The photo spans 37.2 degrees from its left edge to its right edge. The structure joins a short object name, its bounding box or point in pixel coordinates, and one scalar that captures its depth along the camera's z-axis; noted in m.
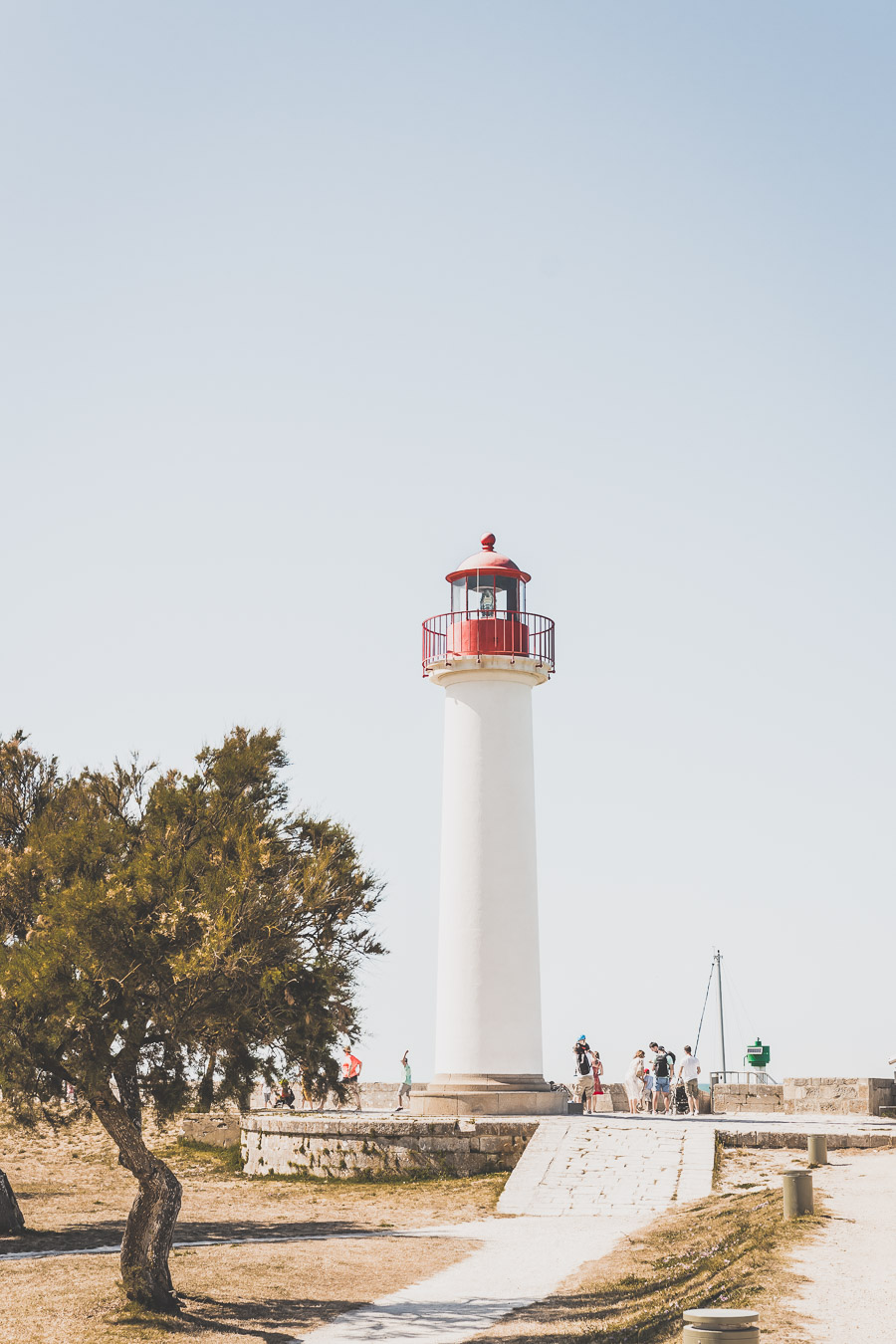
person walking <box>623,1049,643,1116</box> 26.97
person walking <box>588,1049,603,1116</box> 27.84
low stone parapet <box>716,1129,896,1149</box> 20.70
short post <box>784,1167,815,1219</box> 13.73
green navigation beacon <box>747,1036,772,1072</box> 31.28
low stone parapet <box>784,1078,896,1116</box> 26.50
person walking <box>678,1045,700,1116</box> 26.64
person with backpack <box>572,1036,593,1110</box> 27.36
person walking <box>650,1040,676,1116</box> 26.95
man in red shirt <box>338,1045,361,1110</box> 30.08
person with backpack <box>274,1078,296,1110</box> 30.48
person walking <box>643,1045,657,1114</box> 27.27
